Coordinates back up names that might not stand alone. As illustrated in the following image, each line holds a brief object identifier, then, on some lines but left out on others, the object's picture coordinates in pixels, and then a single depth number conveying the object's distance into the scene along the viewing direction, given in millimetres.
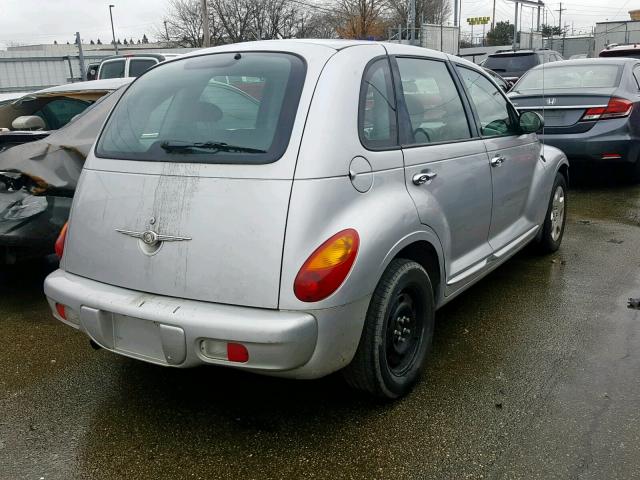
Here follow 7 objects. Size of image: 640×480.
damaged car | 3926
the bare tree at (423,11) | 37812
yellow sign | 63497
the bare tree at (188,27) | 50406
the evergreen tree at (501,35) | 63147
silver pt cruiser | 2367
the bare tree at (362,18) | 31406
